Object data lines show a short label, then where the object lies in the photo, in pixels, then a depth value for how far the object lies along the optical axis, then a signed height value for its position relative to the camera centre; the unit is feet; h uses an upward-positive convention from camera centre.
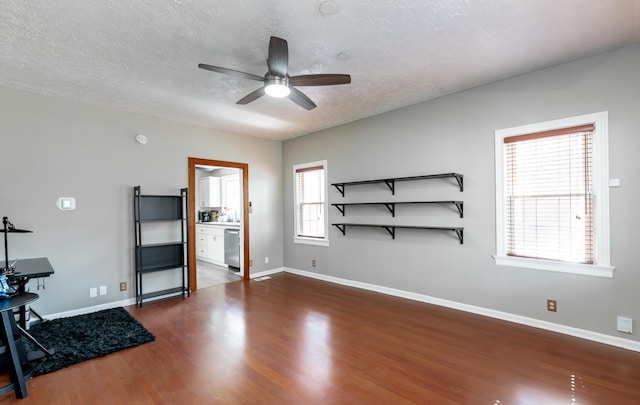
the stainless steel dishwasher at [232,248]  19.28 -3.03
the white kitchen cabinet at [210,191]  24.89 +0.96
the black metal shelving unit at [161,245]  13.50 -1.93
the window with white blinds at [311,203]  17.69 -0.11
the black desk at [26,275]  8.20 -1.99
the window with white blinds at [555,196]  9.14 +0.06
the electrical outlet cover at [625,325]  8.71 -3.72
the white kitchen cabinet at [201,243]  23.34 -3.16
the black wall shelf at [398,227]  11.98 -1.25
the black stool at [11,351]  6.88 -3.37
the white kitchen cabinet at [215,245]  21.29 -3.08
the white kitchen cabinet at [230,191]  23.47 +0.89
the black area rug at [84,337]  8.51 -4.34
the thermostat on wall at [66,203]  11.90 +0.06
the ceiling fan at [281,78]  7.25 +3.31
